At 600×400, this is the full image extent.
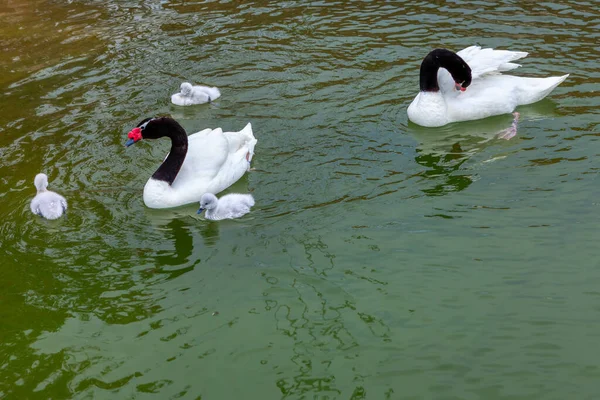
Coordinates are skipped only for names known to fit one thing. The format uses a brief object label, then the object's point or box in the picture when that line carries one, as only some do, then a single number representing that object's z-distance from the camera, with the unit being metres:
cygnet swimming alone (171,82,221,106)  10.84
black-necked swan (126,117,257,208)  8.51
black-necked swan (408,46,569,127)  9.84
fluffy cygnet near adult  8.07
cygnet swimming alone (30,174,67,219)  8.23
